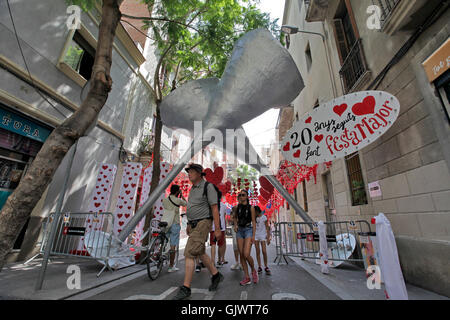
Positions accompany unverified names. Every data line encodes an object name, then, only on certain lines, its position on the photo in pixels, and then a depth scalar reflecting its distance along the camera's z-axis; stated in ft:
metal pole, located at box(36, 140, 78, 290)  10.31
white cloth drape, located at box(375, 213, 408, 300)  8.18
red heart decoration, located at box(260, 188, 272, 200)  32.77
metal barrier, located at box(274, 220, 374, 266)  15.98
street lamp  23.91
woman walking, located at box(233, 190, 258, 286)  12.41
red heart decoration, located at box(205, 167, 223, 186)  28.40
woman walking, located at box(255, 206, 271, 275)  16.14
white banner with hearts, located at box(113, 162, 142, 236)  20.74
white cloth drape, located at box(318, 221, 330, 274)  14.42
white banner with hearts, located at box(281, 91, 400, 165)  10.85
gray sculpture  18.98
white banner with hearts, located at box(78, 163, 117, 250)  22.35
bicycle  13.88
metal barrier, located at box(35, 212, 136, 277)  14.79
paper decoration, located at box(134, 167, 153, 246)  21.90
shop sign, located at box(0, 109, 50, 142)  17.01
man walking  9.86
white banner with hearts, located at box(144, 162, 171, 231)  21.83
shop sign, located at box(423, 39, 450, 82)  9.69
